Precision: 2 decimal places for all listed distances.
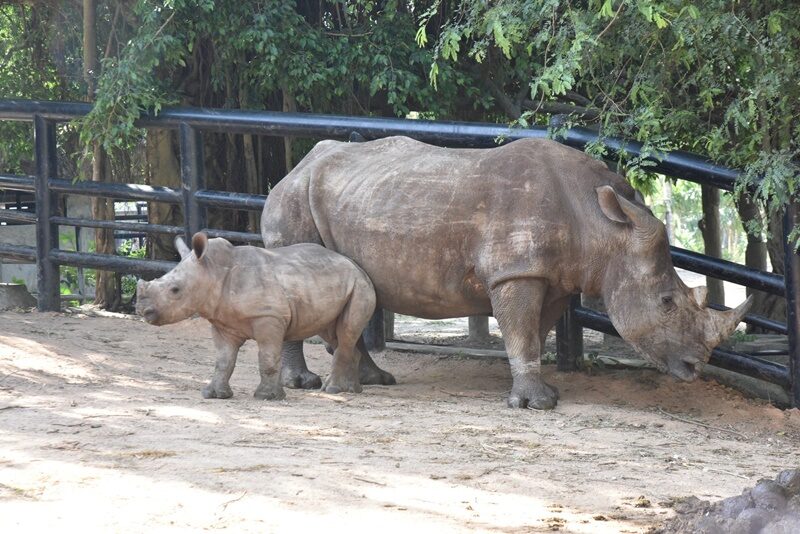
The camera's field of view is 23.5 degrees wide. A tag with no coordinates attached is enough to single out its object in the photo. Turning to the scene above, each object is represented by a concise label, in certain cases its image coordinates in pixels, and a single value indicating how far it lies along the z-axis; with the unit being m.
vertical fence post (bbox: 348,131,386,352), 13.65
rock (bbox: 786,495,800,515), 5.54
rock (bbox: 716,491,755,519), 5.68
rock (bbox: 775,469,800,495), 5.73
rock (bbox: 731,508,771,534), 5.51
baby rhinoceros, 9.97
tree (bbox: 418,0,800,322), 10.01
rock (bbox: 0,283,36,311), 15.55
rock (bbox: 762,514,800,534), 5.38
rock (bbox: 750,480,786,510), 5.61
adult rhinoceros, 10.23
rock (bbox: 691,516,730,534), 5.64
